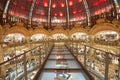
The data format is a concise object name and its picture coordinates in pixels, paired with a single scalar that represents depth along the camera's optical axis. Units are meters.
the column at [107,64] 1.32
